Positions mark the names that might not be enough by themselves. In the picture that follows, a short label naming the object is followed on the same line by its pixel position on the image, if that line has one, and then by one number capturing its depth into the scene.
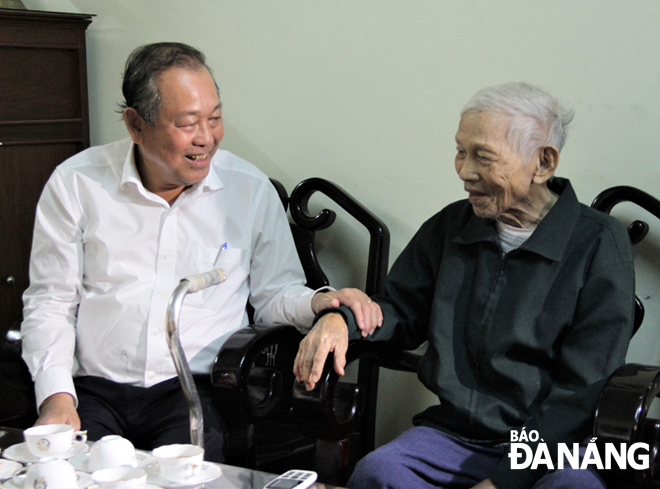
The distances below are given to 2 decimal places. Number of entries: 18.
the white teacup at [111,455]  1.21
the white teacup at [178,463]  1.19
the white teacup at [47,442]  1.28
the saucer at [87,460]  1.26
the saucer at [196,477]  1.19
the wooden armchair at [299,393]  1.54
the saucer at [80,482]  1.15
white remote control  1.19
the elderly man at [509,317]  1.44
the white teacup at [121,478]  1.10
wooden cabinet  2.46
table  1.25
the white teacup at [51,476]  1.11
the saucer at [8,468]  1.23
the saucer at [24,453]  1.29
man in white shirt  1.79
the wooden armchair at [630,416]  1.26
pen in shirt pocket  1.93
